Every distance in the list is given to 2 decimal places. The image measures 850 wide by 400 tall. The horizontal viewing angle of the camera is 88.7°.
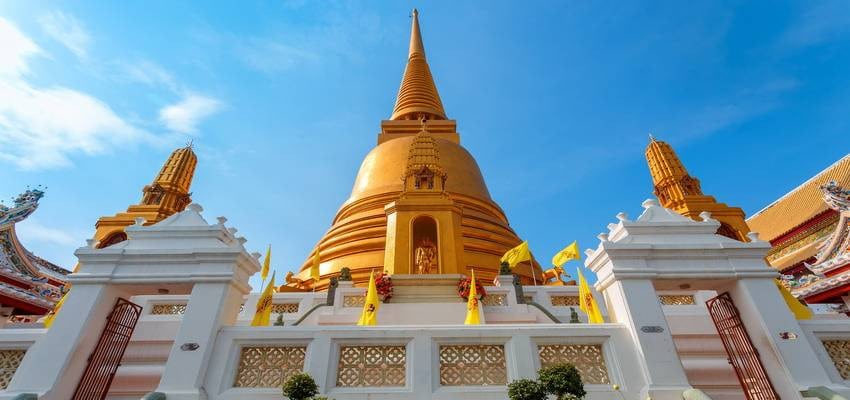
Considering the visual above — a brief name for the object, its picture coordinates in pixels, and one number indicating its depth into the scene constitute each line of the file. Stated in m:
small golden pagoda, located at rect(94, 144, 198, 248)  18.44
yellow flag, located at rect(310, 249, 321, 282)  13.95
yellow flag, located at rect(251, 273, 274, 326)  7.55
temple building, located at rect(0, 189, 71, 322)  10.88
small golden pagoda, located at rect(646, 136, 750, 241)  18.30
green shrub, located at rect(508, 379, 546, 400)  3.94
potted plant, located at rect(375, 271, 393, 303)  9.95
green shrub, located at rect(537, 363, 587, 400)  3.94
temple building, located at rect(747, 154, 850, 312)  11.24
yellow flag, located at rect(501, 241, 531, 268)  11.92
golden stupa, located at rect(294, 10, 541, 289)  12.64
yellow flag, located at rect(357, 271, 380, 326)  8.41
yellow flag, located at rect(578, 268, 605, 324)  7.63
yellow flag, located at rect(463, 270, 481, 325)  8.72
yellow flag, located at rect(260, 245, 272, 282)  10.75
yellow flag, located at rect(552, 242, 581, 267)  10.66
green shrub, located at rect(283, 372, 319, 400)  4.20
